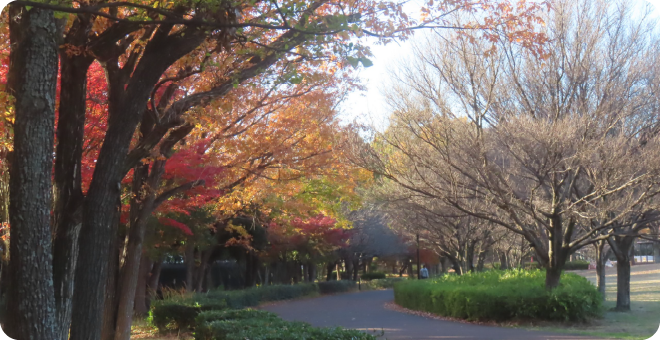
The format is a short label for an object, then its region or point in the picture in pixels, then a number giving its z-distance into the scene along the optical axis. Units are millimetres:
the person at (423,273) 37025
